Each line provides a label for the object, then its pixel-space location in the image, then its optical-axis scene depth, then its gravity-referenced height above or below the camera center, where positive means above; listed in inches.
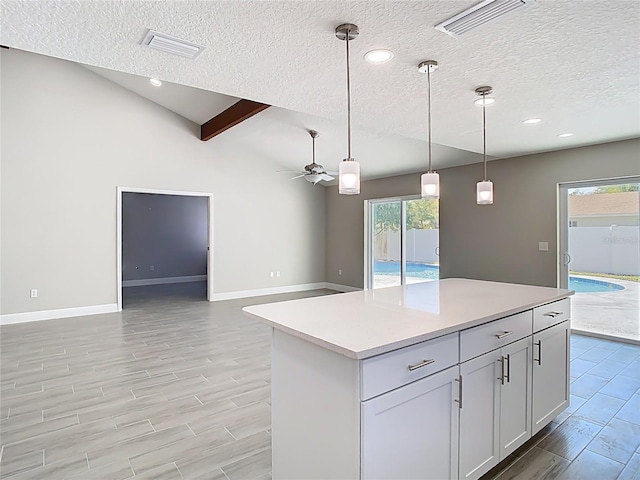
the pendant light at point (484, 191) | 121.3 +15.1
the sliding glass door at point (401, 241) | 266.2 -3.9
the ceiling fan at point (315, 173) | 200.5 +35.3
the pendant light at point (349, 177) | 88.5 +14.8
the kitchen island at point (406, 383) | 56.2 -26.8
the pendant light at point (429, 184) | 110.2 +15.9
